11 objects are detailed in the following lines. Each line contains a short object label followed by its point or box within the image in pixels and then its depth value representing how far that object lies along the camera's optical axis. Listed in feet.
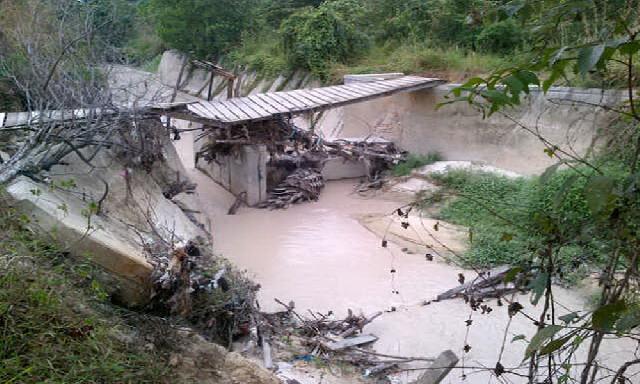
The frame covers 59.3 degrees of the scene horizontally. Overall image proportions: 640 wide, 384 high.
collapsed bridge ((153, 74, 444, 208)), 35.22
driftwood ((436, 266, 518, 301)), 23.67
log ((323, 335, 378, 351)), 20.42
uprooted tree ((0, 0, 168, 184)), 18.66
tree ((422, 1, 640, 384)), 4.80
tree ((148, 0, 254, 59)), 71.77
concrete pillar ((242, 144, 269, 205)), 38.47
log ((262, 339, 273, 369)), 17.23
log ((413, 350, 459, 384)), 11.64
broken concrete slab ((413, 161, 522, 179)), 38.40
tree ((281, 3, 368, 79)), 55.11
